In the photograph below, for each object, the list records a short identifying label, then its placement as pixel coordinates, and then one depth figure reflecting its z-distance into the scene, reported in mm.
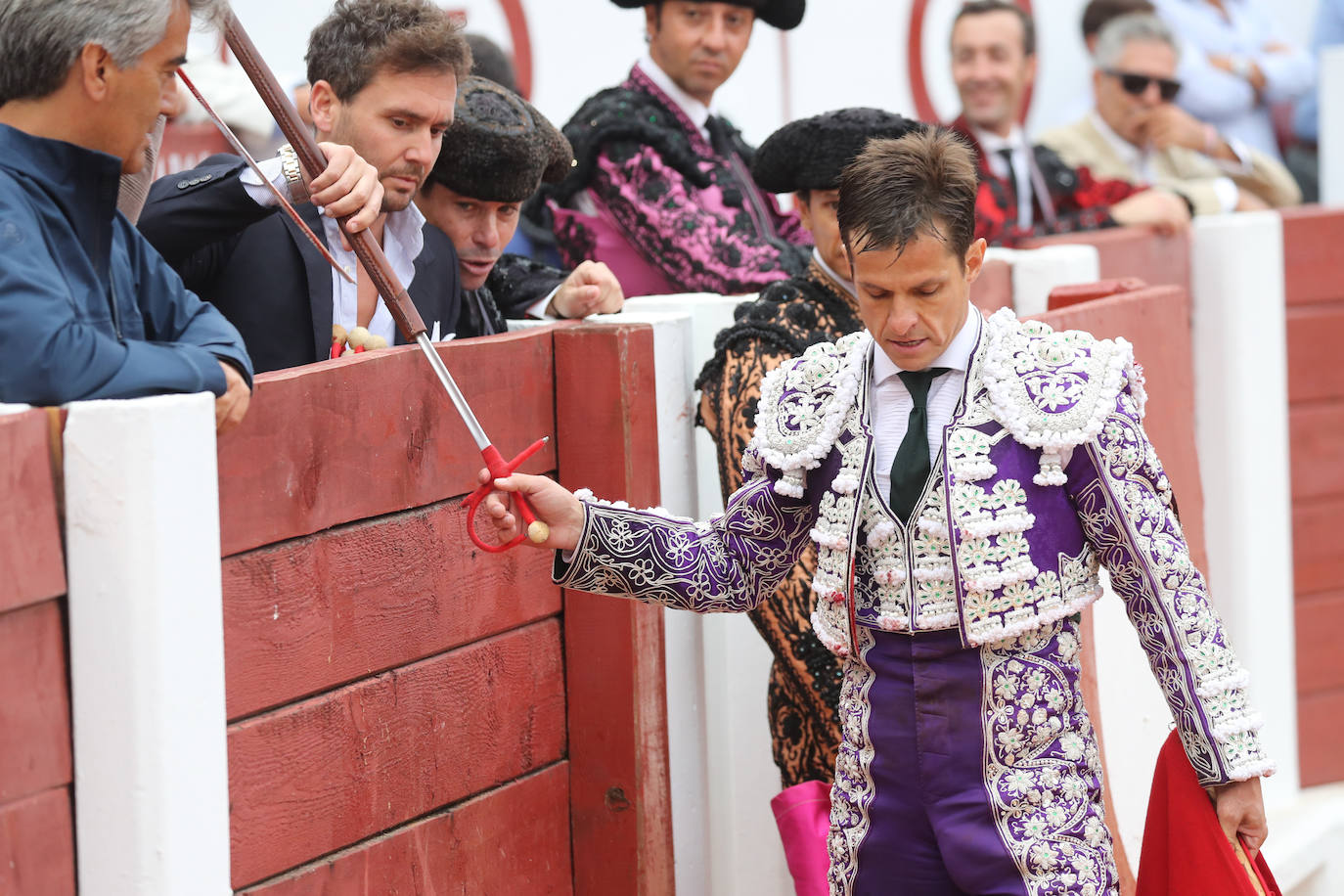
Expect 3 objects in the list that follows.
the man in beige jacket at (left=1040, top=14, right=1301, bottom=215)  12617
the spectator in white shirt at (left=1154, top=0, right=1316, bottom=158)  15430
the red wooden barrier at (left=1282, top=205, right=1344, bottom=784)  10844
